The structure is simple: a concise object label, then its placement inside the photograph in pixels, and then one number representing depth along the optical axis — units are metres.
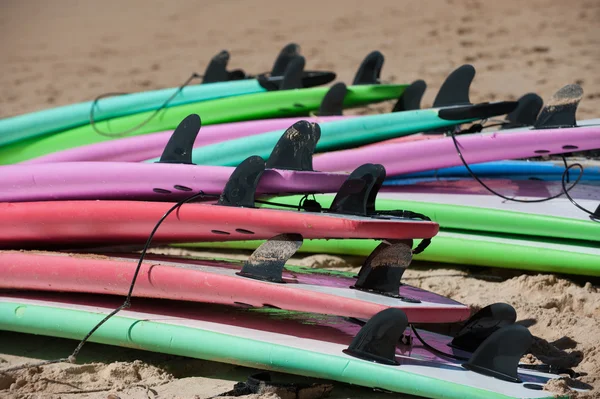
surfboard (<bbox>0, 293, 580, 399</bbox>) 6.09
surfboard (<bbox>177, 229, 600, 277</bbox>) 8.19
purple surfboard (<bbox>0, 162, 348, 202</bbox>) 7.97
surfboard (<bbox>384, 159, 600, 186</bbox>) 9.87
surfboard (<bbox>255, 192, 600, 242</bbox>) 8.34
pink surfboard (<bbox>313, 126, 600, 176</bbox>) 8.87
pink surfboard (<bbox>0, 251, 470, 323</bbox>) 6.64
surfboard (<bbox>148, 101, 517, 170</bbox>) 9.49
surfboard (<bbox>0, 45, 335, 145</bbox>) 11.59
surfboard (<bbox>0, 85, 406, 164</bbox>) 11.19
